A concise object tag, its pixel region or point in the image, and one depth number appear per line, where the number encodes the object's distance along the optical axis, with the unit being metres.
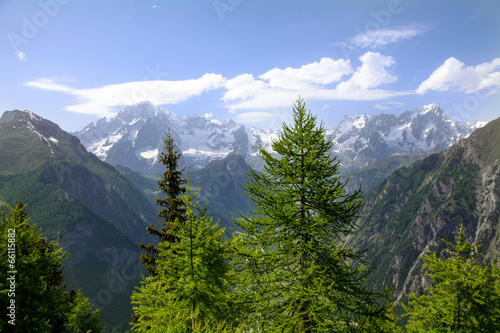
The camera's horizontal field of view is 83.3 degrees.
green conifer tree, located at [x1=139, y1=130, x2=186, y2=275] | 21.80
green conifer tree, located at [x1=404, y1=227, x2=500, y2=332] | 16.55
